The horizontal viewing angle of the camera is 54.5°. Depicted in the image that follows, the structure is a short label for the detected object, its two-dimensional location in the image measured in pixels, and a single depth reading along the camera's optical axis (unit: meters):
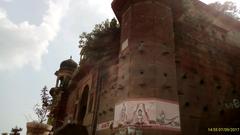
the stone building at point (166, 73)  8.12
